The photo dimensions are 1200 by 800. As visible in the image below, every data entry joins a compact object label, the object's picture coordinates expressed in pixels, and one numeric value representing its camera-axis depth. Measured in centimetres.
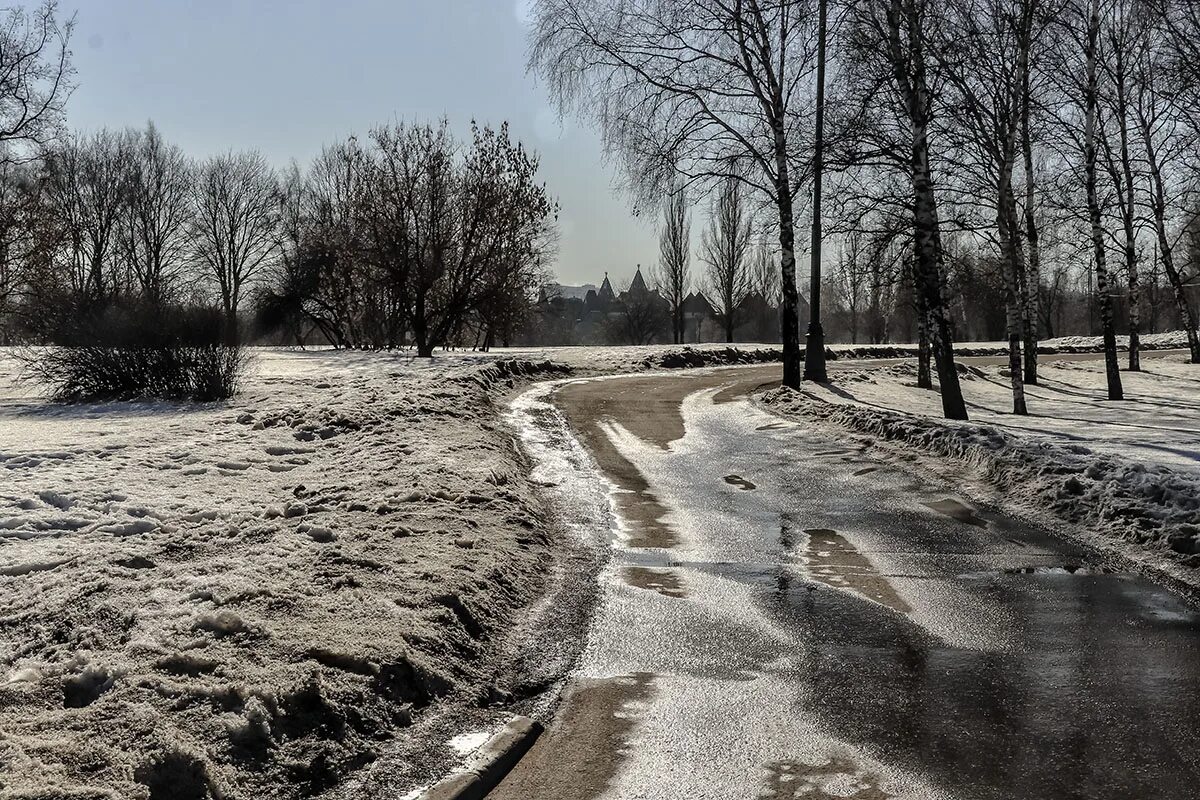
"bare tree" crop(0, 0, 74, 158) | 2277
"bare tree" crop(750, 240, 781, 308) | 7389
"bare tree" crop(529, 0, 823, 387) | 2027
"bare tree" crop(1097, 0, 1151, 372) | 2308
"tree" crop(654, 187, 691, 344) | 6738
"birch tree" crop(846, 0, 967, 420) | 1511
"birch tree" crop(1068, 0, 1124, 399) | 2002
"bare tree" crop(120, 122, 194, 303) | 6097
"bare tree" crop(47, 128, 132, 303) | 5575
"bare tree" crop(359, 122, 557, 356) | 3384
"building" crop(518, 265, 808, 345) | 8601
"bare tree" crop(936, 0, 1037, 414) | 1689
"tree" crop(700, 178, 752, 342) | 6175
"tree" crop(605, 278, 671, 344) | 8975
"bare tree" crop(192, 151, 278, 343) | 6606
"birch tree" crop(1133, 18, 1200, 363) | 1719
